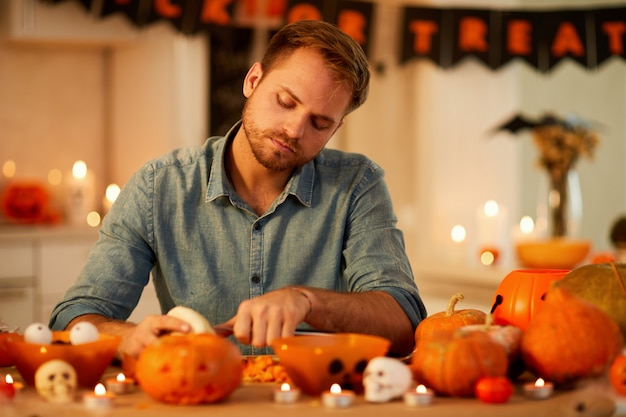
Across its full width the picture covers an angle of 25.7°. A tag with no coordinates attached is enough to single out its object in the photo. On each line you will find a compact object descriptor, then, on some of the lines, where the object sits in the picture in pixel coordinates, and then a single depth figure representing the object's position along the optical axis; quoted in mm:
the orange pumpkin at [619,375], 1856
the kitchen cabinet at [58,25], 5596
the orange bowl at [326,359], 1859
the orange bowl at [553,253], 4993
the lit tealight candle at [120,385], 1880
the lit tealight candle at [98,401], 1770
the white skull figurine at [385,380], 1804
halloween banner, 6175
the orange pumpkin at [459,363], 1835
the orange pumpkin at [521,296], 2178
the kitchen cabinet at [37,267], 5282
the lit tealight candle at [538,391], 1841
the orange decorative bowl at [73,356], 1937
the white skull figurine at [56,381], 1840
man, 2499
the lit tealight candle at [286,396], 1810
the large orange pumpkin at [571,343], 1876
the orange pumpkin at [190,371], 1782
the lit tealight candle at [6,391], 1834
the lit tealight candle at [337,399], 1779
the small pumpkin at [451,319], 2137
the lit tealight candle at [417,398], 1791
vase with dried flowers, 5591
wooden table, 1754
